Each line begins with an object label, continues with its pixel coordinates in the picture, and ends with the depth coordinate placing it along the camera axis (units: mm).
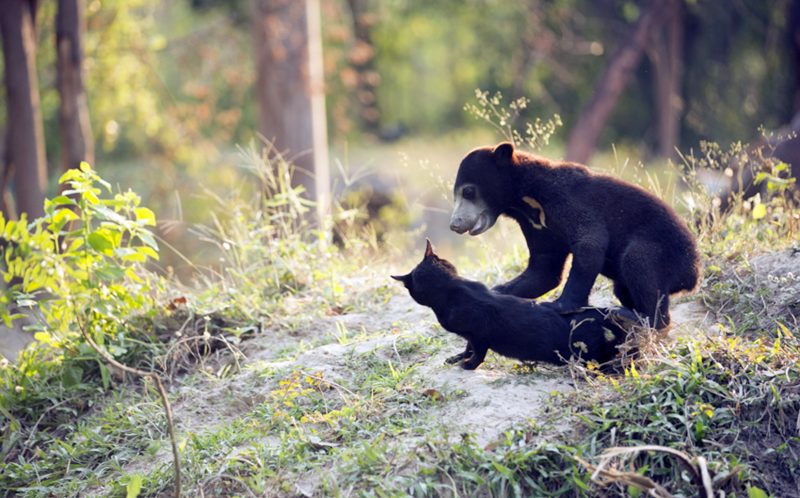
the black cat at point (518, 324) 9469
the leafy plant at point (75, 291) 9922
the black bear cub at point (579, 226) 9922
